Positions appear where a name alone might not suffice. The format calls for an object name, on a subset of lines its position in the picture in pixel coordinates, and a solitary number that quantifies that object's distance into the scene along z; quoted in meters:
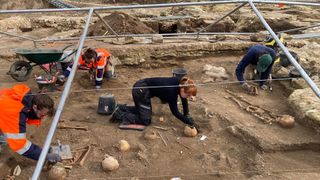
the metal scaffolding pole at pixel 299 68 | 3.55
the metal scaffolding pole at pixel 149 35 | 8.66
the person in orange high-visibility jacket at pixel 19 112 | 4.19
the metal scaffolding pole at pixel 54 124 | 2.64
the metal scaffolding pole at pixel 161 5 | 5.74
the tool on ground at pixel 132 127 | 5.91
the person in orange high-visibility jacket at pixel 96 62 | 7.04
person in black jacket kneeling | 5.68
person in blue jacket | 6.99
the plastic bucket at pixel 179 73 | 6.99
